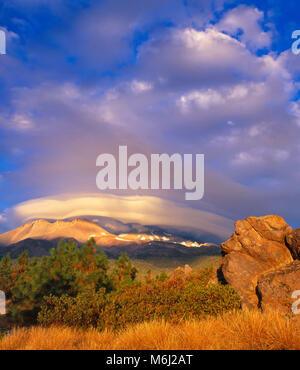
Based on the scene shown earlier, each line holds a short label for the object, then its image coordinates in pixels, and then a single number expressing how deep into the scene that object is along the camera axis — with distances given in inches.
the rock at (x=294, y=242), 594.4
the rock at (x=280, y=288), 493.4
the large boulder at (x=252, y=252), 580.1
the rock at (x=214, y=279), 682.8
